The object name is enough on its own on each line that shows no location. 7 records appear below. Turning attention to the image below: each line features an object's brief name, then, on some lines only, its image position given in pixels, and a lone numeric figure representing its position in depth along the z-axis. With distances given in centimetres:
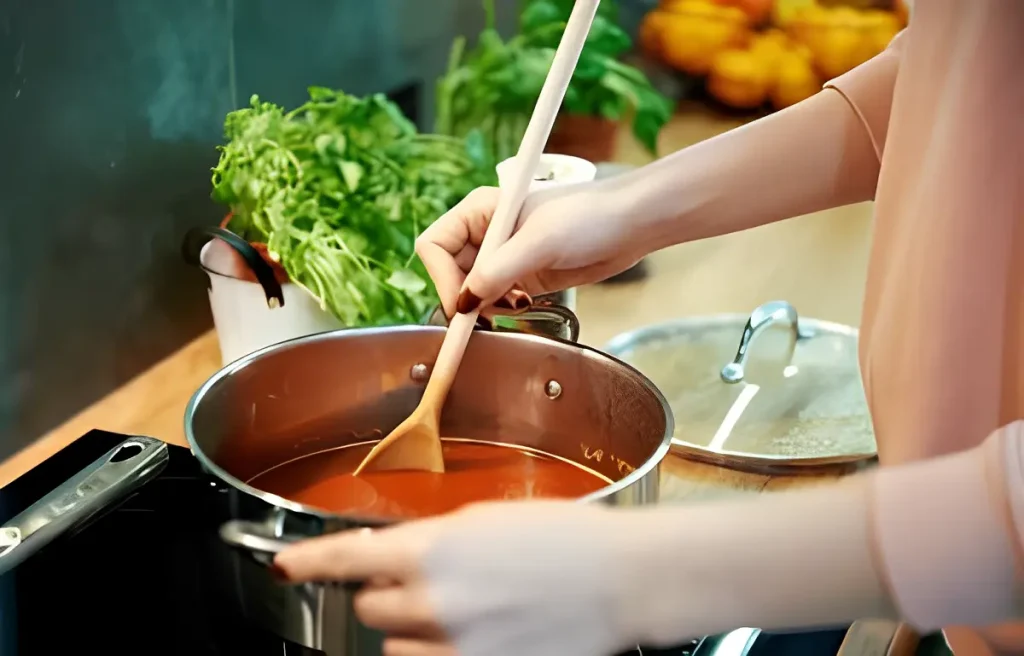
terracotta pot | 139
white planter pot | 96
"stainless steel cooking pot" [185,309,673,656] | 73
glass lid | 91
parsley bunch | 95
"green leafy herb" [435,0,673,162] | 129
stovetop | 64
